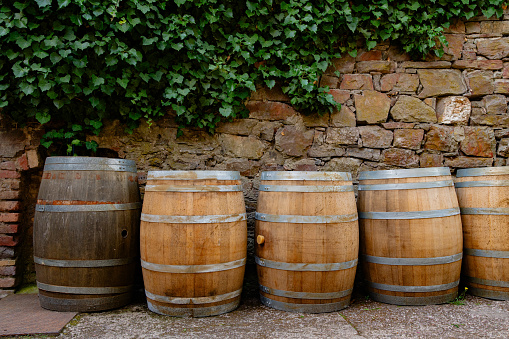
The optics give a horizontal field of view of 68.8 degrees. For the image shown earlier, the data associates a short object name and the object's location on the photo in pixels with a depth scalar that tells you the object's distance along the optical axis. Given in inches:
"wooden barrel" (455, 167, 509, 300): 105.3
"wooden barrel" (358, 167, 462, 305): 100.1
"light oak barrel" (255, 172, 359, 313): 95.7
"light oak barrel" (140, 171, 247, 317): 92.1
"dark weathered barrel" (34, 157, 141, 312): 96.3
